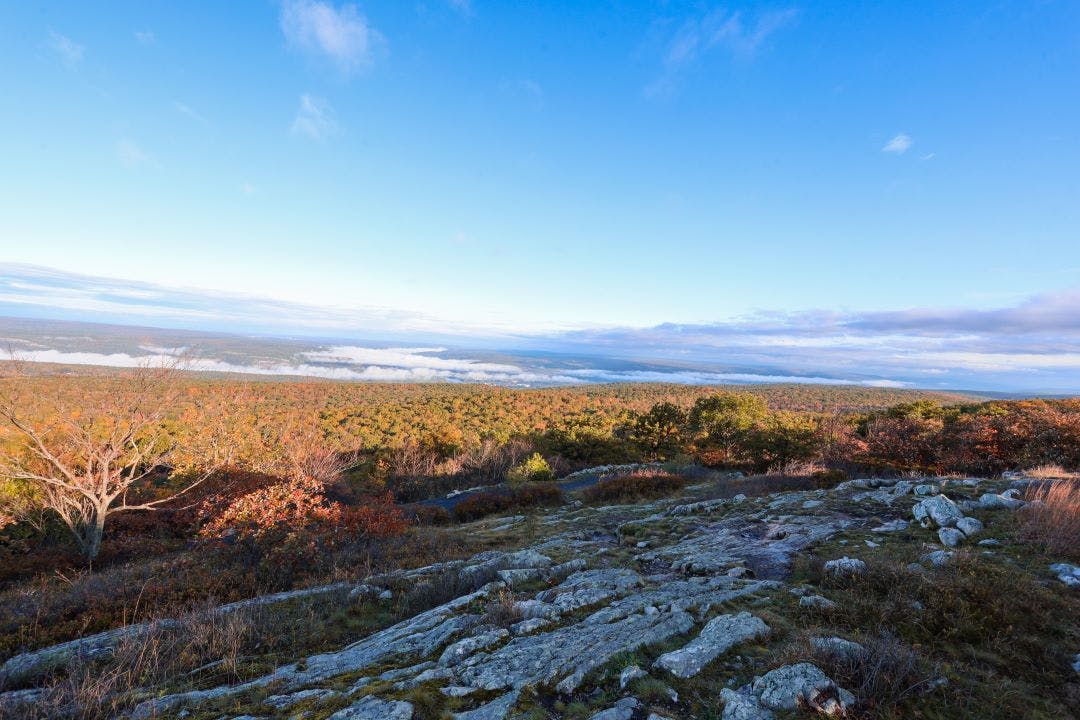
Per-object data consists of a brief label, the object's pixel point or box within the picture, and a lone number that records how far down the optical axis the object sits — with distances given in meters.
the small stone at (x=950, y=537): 7.41
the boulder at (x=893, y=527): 8.40
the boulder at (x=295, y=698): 4.31
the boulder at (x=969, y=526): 7.72
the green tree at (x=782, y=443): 26.97
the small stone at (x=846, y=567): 6.29
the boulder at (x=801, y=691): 3.49
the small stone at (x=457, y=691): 4.35
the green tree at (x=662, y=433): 38.75
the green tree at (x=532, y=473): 26.92
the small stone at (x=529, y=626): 5.64
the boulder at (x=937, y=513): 8.19
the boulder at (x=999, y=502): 8.82
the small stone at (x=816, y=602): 5.30
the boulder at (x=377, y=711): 3.98
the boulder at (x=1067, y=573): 5.72
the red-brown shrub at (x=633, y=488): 18.66
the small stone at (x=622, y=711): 3.69
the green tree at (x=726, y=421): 32.81
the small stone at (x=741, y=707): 3.50
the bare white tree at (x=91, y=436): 13.76
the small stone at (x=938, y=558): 6.26
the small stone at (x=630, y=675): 4.17
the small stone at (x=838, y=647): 3.92
